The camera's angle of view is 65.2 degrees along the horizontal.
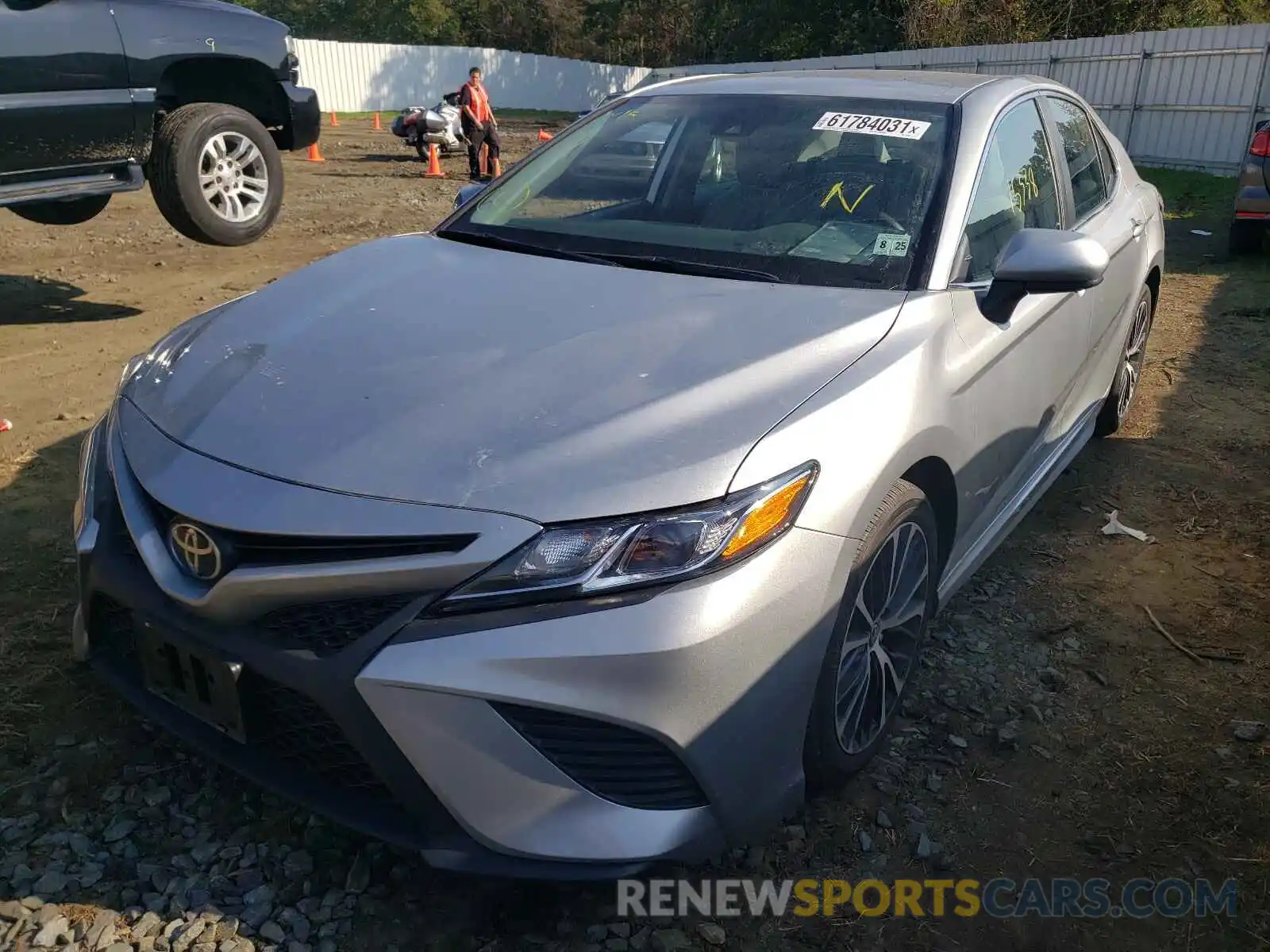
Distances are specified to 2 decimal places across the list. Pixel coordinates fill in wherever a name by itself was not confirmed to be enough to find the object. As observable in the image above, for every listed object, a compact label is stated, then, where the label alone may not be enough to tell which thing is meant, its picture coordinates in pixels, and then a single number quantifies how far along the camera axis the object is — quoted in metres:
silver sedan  1.73
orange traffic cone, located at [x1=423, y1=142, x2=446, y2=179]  14.22
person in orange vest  13.59
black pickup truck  5.17
